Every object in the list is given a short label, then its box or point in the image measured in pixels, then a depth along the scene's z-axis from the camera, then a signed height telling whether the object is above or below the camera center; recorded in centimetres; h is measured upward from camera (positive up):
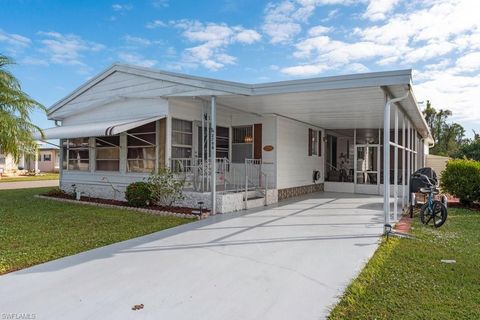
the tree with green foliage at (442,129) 4256 +469
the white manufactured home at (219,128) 878 +129
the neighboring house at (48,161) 4078 +38
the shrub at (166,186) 970 -64
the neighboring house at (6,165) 3425 -17
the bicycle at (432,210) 749 -102
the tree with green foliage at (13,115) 945 +143
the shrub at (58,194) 1288 -117
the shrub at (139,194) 977 -88
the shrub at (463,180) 1088 -49
